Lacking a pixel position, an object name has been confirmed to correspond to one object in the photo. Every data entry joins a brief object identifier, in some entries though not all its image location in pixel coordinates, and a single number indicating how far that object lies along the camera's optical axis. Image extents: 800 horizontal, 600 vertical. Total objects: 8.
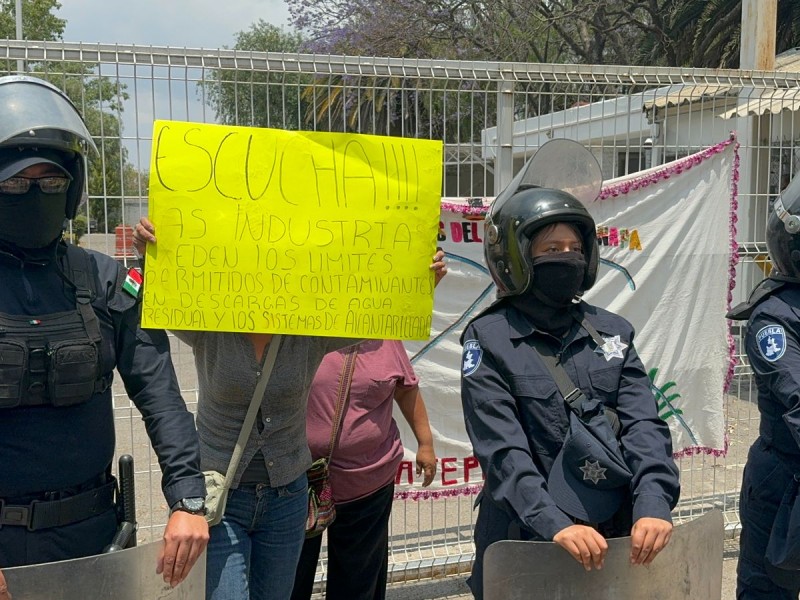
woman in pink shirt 3.11
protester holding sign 2.42
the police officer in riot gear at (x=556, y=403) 2.16
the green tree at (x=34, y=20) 27.16
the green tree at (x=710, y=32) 17.83
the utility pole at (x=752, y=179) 4.80
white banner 4.21
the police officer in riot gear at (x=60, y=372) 1.99
